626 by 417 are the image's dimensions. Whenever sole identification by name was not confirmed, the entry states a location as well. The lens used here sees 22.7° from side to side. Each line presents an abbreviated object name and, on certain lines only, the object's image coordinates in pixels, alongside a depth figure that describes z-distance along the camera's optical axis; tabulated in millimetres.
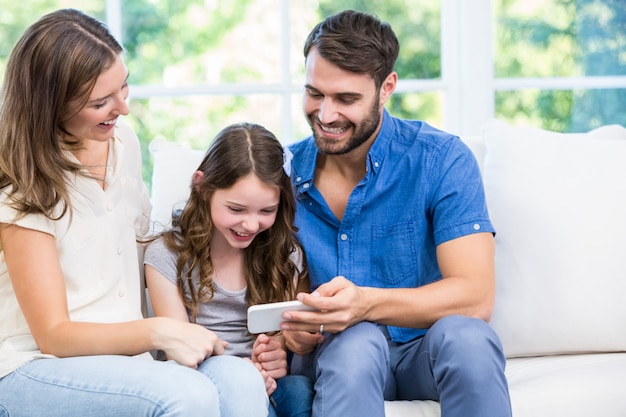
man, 3195
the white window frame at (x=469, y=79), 4430
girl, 3229
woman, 2882
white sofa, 3409
